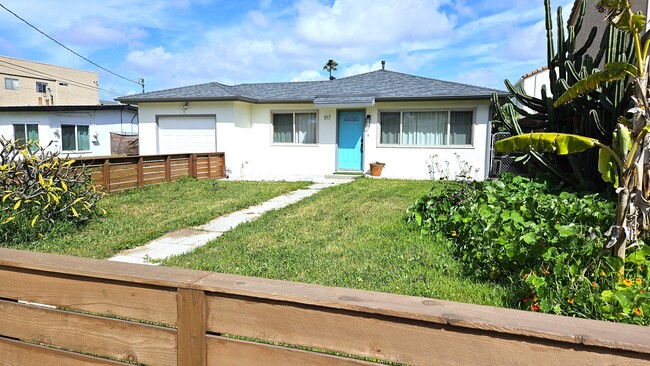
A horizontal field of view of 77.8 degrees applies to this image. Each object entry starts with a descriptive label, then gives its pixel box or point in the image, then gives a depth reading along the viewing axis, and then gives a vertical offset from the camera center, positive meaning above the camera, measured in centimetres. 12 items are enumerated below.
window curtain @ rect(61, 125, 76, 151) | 1872 +47
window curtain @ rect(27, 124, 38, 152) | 1886 +78
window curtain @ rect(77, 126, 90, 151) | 1900 +48
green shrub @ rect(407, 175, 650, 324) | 281 -88
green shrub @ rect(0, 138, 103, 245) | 582 -73
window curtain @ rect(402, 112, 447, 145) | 1359 +81
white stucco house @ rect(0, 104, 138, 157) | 1850 +111
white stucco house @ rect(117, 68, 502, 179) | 1332 +90
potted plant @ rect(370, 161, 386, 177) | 1368 -57
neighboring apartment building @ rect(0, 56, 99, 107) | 3634 +635
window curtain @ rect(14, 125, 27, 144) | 1915 +79
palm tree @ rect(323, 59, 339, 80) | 4741 +1013
